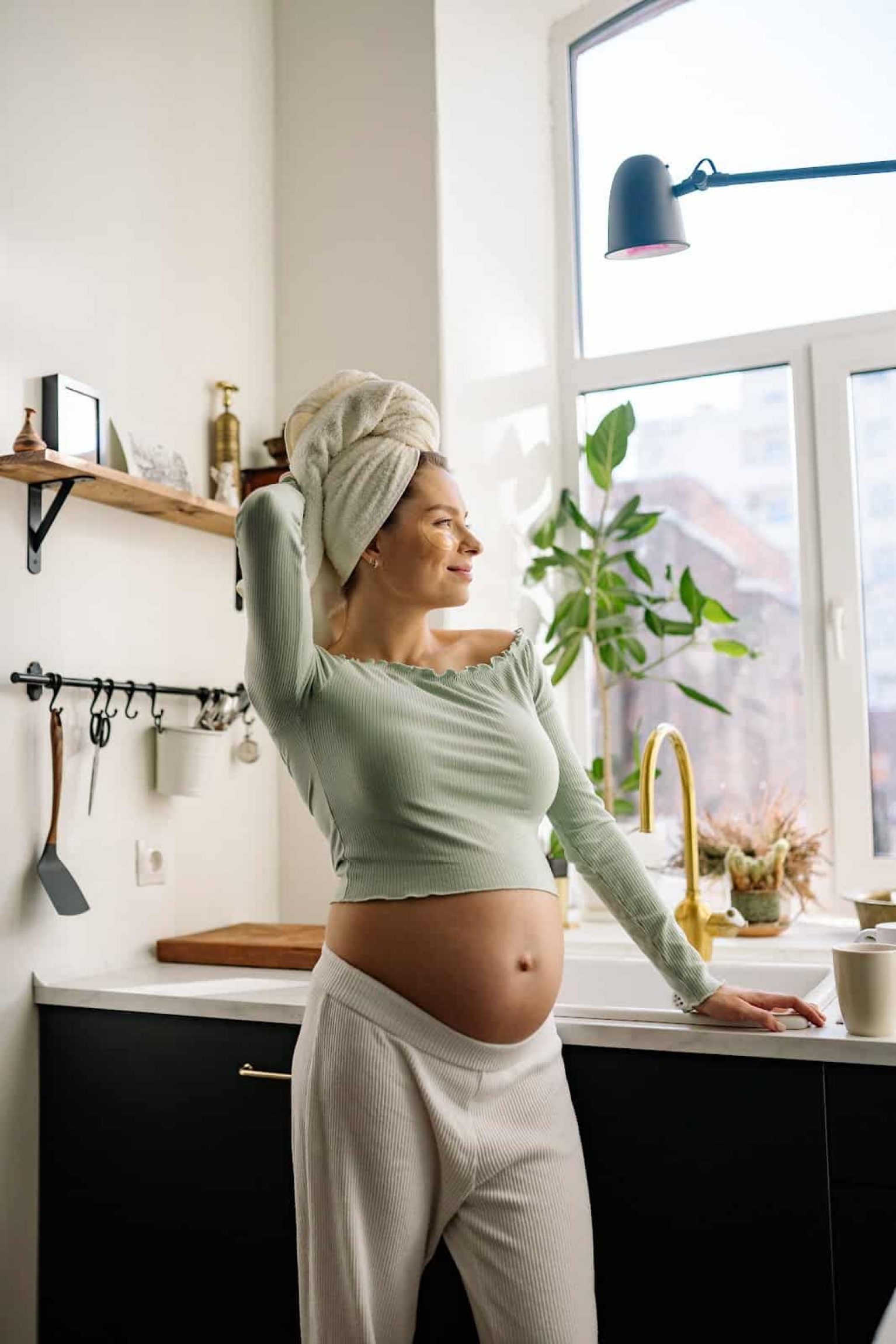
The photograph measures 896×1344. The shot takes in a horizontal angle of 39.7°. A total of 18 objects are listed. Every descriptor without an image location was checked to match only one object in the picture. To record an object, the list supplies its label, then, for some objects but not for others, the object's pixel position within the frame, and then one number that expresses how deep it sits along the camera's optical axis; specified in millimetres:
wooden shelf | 1807
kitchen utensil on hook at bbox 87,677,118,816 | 2021
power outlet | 2131
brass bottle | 2352
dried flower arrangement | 2439
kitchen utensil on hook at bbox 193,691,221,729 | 2236
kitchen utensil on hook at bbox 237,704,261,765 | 2346
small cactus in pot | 2357
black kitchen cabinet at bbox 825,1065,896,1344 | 1445
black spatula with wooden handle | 1898
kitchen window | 2562
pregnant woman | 1372
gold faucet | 1966
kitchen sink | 1746
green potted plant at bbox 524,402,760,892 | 2631
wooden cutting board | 2045
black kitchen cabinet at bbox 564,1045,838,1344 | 1485
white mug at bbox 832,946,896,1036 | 1467
